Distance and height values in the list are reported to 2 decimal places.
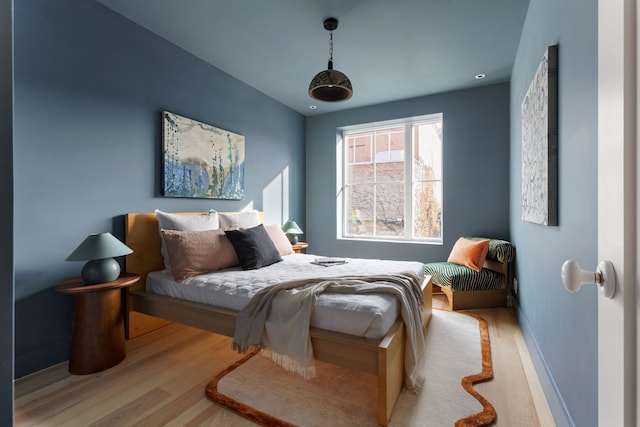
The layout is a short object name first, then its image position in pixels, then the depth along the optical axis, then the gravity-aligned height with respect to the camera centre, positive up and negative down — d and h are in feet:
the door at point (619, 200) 1.46 +0.06
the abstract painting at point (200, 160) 9.37 +1.78
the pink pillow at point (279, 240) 11.00 -1.06
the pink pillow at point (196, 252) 7.87 -1.12
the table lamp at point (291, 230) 13.89 -0.86
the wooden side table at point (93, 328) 6.64 -2.62
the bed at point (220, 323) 5.19 -2.48
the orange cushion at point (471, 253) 10.96 -1.59
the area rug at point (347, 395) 5.19 -3.56
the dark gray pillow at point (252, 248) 8.75 -1.10
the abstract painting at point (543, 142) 5.34 +1.38
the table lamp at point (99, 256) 6.47 -0.95
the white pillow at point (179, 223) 8.75 -0.34
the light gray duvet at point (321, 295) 5.54 -1.77
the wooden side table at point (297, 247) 13.34 -1.58
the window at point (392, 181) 14.26 +1.54
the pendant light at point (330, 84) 7.71 +3.41
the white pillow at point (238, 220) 10.48 -0.30
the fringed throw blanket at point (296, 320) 5.82 -2.23
